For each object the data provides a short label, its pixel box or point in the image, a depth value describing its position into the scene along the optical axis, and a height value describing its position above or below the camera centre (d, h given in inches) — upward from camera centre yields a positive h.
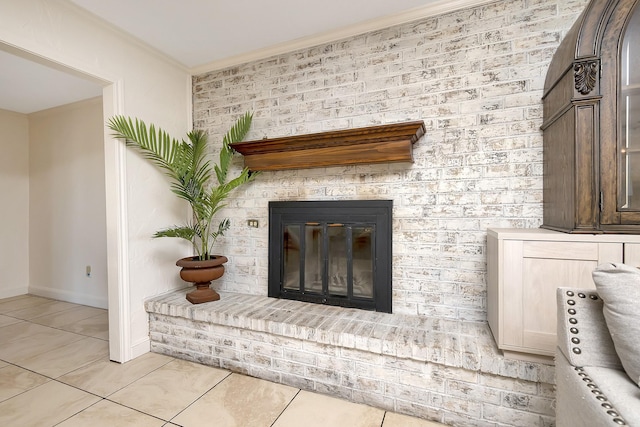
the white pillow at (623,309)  31.9 -12.0
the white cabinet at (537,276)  51.1 -13.0
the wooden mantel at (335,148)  73.5 +18.1
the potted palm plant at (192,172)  86.4 +13.1
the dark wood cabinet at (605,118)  49.8 +15.9
